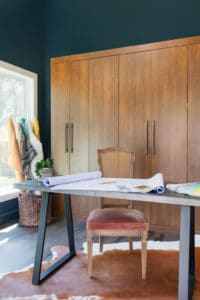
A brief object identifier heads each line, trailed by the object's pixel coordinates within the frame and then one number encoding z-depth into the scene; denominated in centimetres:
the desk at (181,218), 155
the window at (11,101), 369
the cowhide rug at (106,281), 188
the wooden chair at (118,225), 208
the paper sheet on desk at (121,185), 167
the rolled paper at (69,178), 192
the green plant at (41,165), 357
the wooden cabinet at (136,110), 308
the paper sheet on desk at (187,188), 158
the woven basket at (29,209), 349
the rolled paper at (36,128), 384
